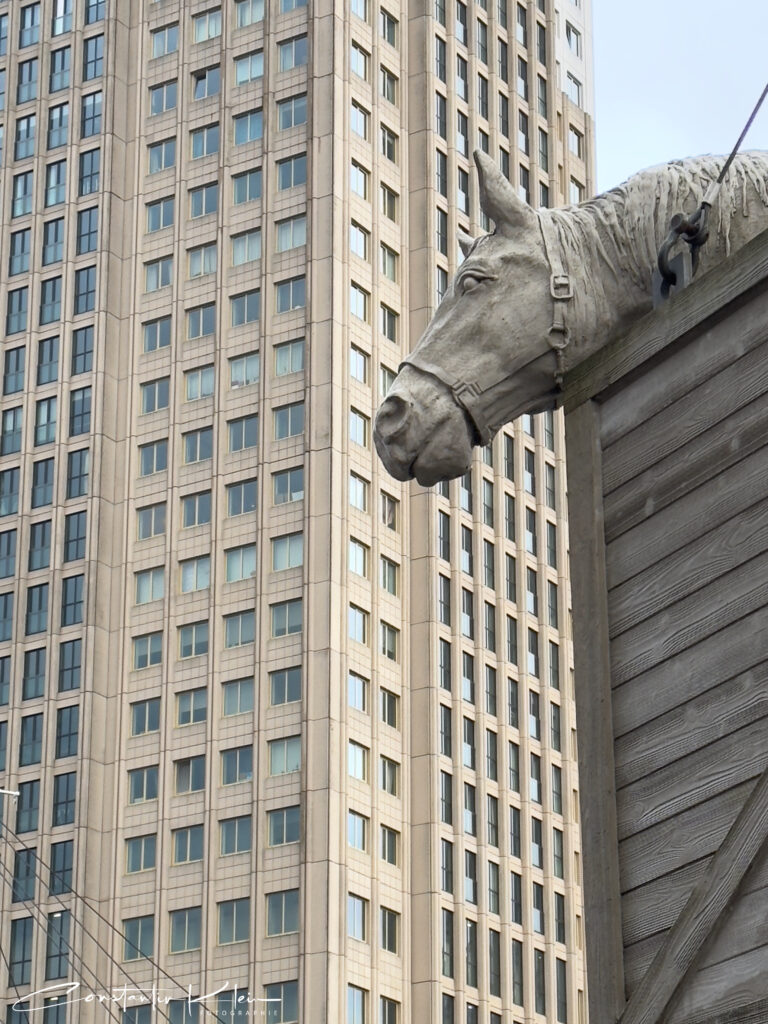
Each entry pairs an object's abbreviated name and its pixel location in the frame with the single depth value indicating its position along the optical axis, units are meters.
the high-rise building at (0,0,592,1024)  121.48
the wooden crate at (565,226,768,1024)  11.75
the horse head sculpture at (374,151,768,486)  14.29
